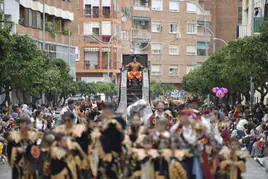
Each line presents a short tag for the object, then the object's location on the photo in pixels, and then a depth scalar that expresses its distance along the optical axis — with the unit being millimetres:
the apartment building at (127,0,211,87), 103875
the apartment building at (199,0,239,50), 108312
